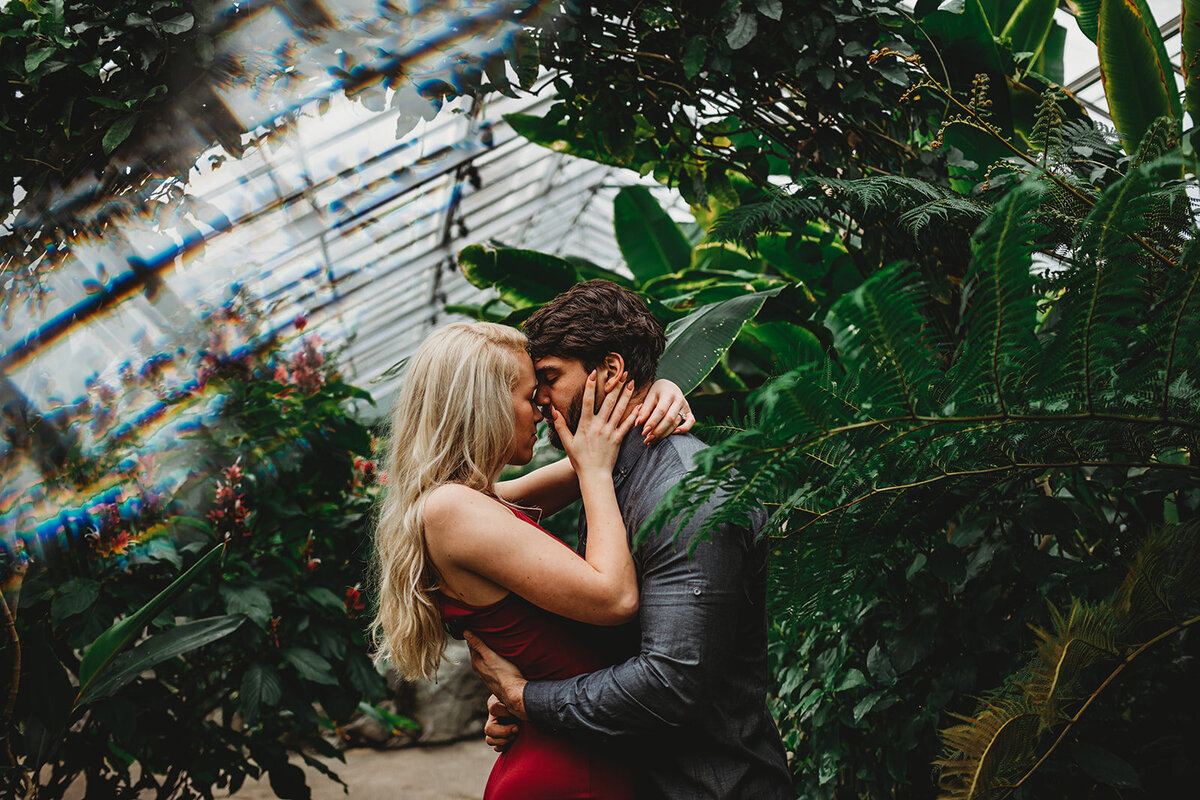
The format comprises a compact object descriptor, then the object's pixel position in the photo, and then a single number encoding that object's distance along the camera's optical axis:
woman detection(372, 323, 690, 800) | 1.24
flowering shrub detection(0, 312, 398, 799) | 2.25
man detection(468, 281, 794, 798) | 1.15
